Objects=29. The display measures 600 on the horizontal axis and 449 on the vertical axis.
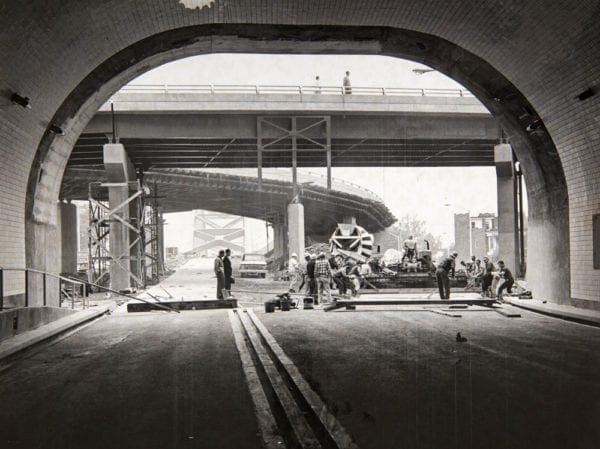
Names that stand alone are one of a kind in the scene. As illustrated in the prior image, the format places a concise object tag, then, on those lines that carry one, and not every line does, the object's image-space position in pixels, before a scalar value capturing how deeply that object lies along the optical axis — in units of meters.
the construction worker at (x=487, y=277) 19.84
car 42.97
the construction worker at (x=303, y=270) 23.13
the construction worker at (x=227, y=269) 20.09
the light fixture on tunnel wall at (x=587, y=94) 11.98
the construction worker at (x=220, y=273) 19.83
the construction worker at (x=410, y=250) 29.14
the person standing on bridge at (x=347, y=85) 28.34
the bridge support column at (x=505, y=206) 28.69
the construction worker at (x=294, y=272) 25.49
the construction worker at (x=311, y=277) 19.88
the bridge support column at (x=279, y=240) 57.87
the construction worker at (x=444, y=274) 19.23
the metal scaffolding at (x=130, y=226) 26.97
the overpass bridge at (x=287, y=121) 27.41
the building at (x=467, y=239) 58.50
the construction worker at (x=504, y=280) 19.16
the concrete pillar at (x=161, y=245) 52.37
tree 116.74
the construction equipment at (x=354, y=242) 31.45
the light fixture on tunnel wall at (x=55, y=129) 14.64
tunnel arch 14.54
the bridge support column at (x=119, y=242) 27.61
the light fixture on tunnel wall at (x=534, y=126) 15.35
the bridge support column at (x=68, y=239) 44.84
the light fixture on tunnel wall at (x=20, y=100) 11.52
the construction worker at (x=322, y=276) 19.00
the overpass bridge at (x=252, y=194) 44.12
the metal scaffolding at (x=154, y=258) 33.88
